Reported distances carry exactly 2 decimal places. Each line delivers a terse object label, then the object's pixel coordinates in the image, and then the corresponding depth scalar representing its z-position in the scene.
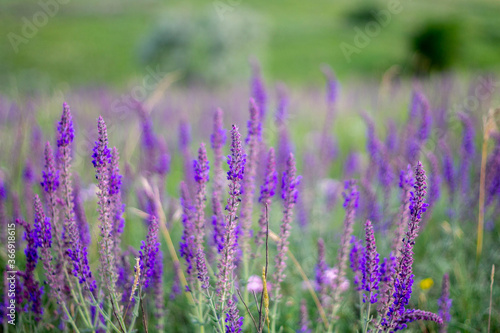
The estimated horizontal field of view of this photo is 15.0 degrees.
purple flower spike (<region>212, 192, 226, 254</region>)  2.30
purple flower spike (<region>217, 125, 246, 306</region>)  2.17
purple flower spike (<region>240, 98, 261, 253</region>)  2.32
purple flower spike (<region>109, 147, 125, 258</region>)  2.23
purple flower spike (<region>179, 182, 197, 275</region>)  2.27
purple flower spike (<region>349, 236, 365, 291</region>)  2.30
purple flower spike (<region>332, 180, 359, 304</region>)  2.30
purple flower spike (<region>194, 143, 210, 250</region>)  2.22
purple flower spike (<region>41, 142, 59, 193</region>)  2.23
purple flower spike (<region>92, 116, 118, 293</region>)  2.18
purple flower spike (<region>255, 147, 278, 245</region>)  2.27
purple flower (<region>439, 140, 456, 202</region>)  2.59
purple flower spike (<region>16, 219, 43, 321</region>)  2.24
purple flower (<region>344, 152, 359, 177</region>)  3.49
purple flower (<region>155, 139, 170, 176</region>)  2.62
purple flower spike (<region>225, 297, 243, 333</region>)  2.19
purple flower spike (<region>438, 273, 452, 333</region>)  2.31
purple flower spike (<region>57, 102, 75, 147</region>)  2.22
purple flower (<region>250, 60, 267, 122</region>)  2.62
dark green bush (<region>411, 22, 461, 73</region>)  15.93
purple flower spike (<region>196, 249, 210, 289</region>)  2.19
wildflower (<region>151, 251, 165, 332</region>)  2.33
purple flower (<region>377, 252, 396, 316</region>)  2.22
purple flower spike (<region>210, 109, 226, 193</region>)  2.34
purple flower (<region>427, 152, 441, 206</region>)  2.48
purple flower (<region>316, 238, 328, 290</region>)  2.34
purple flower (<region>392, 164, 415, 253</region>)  2.30
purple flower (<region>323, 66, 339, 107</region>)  2.89
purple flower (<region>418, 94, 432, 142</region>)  2.53
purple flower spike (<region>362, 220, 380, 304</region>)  2.17
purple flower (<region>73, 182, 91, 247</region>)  2.37
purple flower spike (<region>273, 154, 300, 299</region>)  2.26
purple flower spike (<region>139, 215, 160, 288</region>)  2.20
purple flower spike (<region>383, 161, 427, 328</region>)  2.14
